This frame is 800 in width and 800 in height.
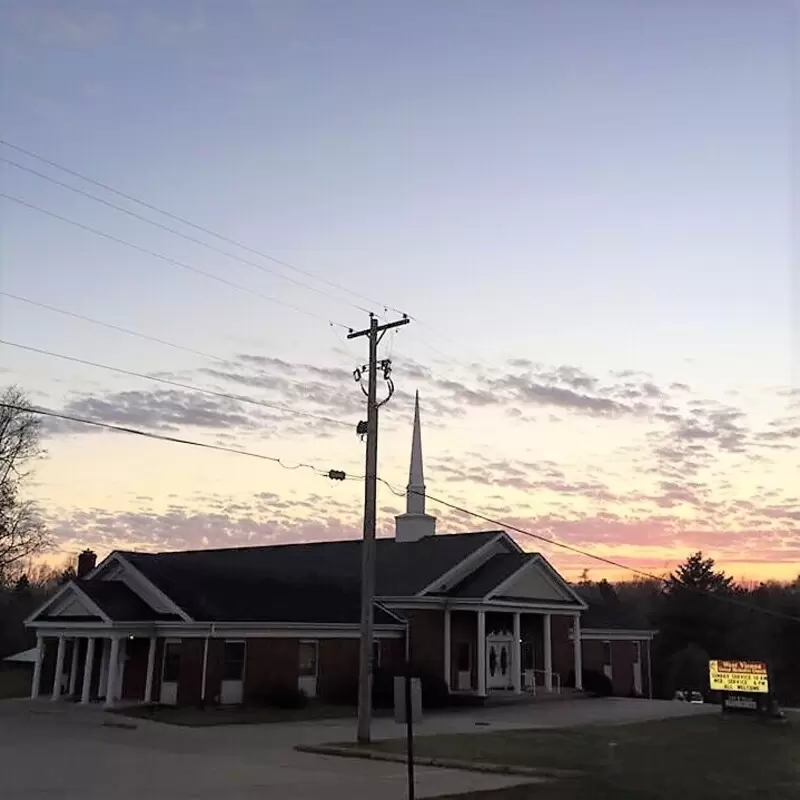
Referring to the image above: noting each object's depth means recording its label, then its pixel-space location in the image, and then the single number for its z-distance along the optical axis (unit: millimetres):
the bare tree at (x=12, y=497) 46406
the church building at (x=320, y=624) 33875
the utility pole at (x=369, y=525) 23641
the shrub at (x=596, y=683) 44188
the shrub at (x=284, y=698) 33500
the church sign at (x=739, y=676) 33312
